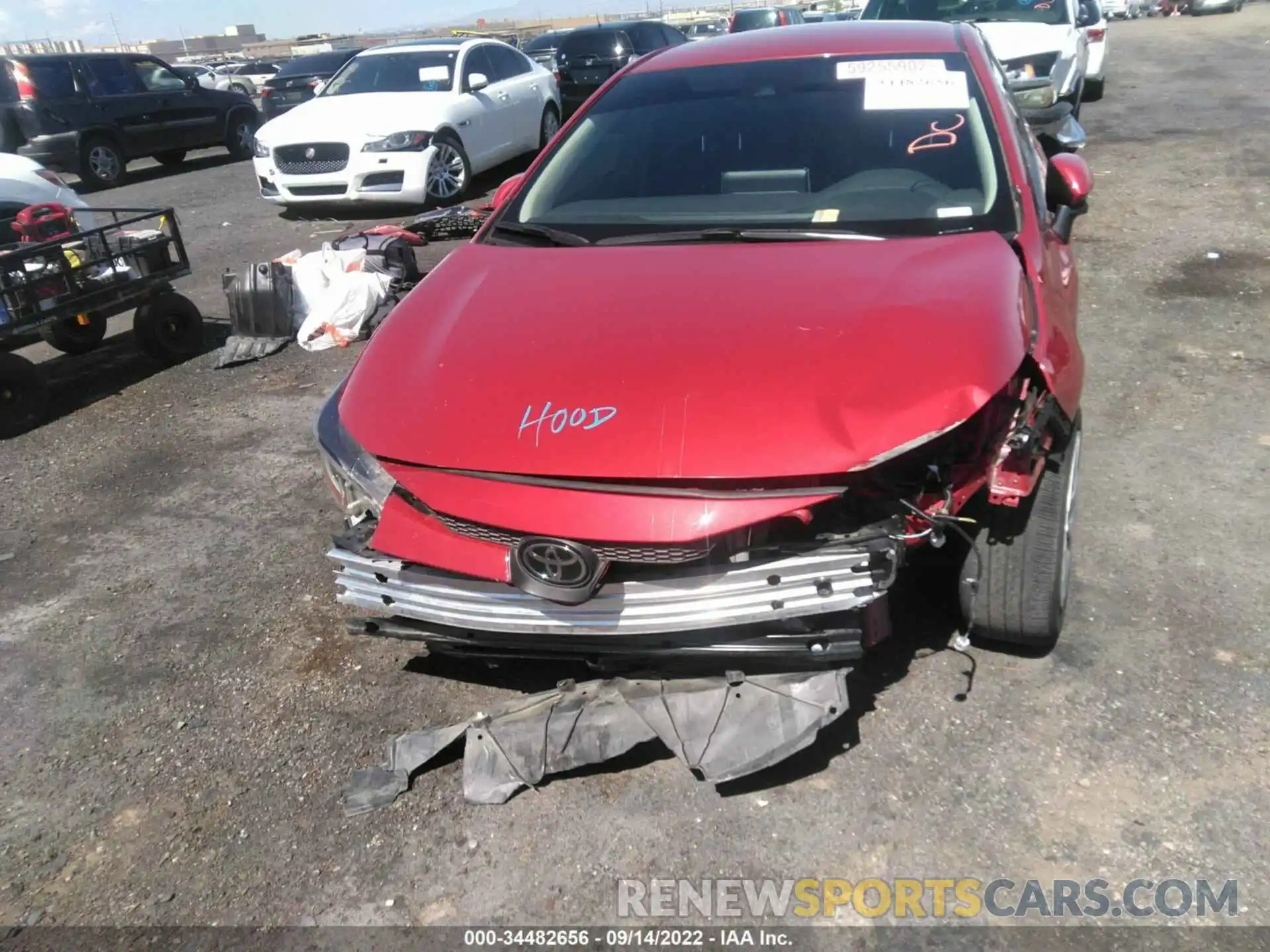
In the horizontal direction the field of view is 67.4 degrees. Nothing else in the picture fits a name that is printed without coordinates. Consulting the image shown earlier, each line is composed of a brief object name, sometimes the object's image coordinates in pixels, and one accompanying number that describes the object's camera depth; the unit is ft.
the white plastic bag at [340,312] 20.33
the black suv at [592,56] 46.88
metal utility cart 16.65
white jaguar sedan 30.22
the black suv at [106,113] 40.75
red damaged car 7.16
